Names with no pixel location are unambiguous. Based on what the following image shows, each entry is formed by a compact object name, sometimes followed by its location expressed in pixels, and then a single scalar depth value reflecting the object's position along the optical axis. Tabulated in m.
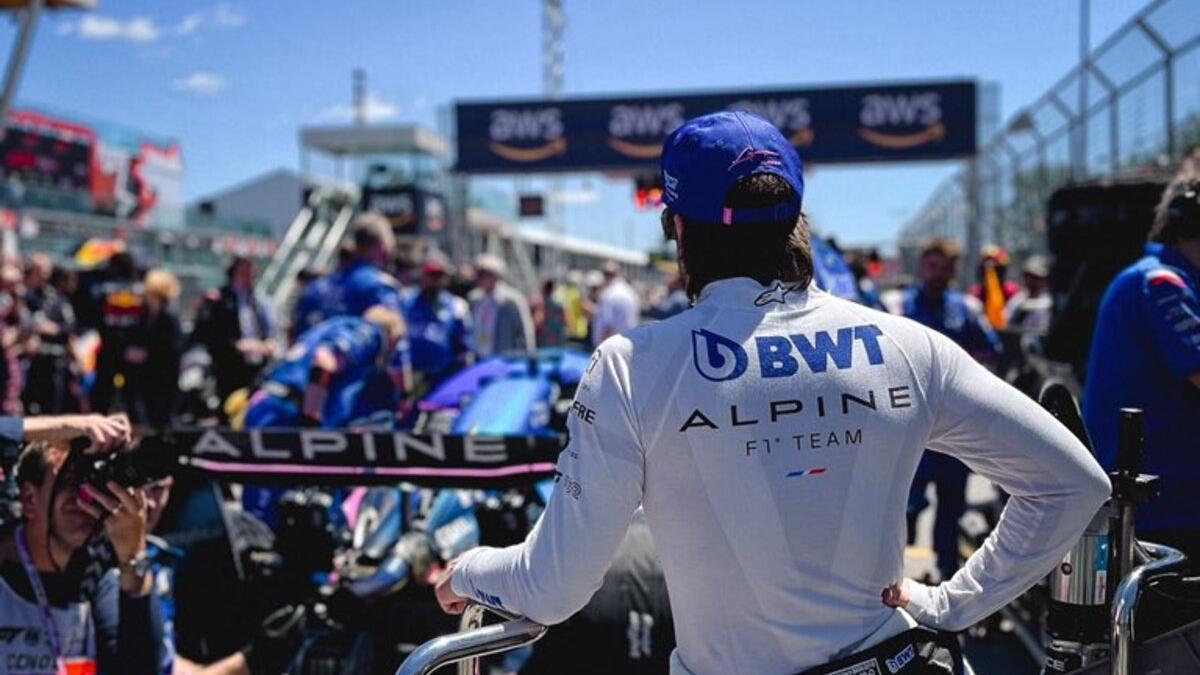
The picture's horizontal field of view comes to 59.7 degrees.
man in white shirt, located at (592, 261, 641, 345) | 11.52
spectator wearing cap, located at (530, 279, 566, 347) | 14.30
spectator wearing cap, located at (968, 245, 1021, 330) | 9.07
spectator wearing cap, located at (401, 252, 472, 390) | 7.61
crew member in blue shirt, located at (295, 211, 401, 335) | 6.41
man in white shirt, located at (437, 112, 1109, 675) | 1.51
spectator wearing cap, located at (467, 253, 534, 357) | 9.98
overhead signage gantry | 19.78
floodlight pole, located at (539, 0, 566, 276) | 36.03
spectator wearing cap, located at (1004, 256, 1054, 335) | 8.20
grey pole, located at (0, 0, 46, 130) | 12.09
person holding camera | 2.58
